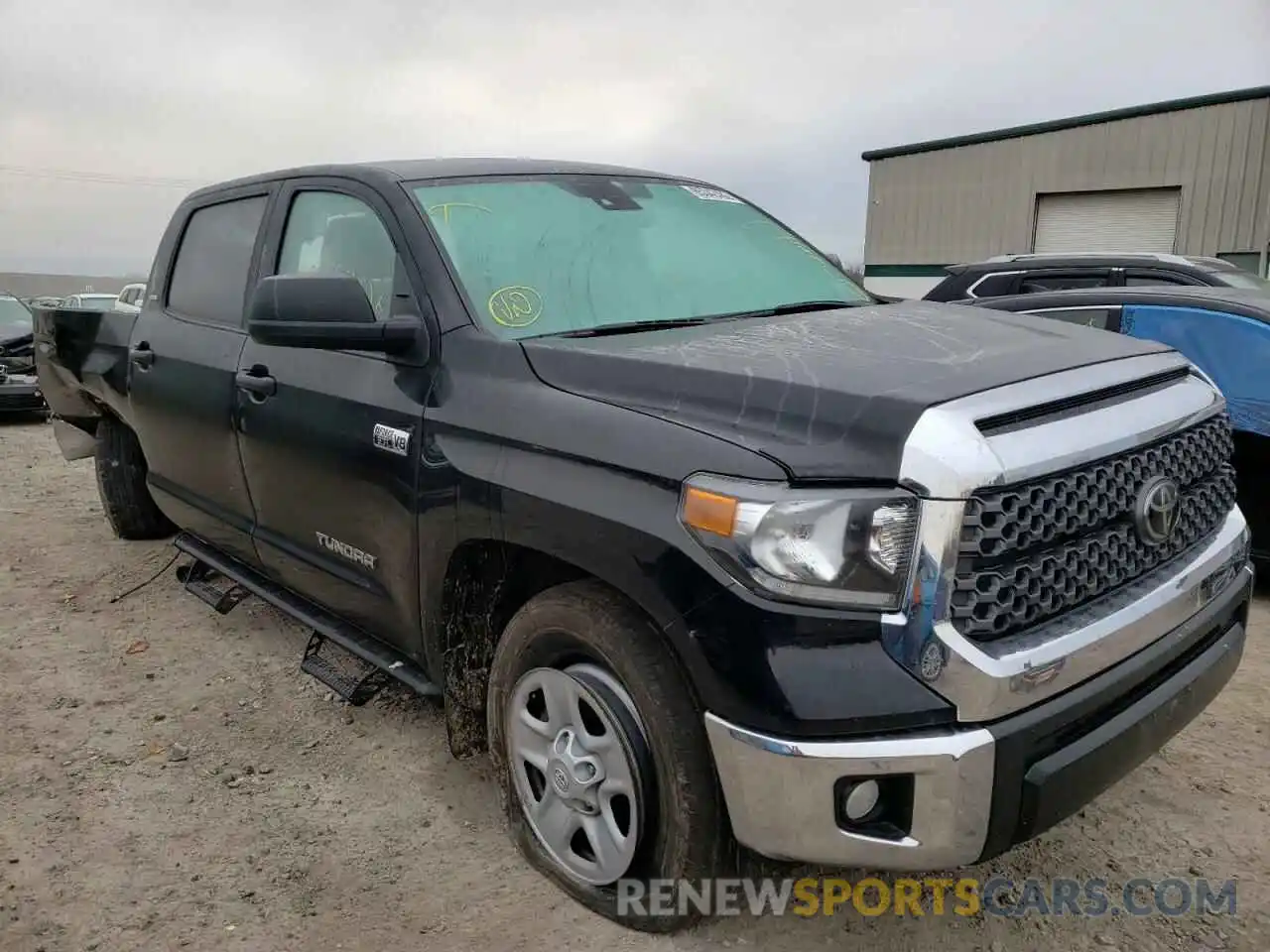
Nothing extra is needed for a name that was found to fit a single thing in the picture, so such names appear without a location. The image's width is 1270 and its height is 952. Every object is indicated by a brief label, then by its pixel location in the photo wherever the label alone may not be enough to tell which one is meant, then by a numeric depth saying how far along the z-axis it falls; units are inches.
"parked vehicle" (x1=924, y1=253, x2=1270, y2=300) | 273.7
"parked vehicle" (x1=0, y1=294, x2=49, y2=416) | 430.9
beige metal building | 671.1
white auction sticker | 137.9
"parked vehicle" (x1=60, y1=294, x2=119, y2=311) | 532.1
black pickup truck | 70.0
